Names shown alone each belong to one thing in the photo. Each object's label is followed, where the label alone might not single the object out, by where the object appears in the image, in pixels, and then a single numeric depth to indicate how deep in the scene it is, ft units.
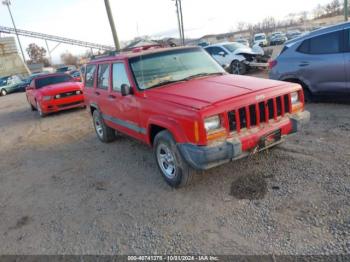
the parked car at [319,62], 20.07
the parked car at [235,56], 47.39
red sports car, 36.17
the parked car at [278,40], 131.23
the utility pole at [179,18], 114.53
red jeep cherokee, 11.35
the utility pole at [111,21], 42.97
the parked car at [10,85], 88.38
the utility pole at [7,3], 180.06
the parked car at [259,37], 146.59
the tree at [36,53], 258.16
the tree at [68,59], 268.41
